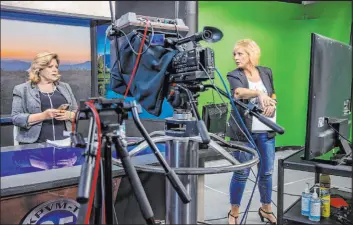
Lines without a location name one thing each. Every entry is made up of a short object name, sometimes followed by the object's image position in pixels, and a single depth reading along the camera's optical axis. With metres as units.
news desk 1.06
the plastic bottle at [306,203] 1.60
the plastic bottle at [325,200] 1.59
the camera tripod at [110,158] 0.77
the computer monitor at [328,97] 1.28
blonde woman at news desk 2.22
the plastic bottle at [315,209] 1.52
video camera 0.94
